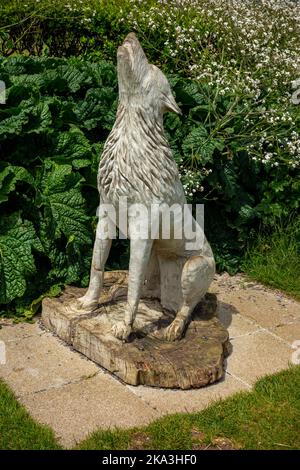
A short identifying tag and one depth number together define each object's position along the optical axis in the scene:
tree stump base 3.60
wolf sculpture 3.47
